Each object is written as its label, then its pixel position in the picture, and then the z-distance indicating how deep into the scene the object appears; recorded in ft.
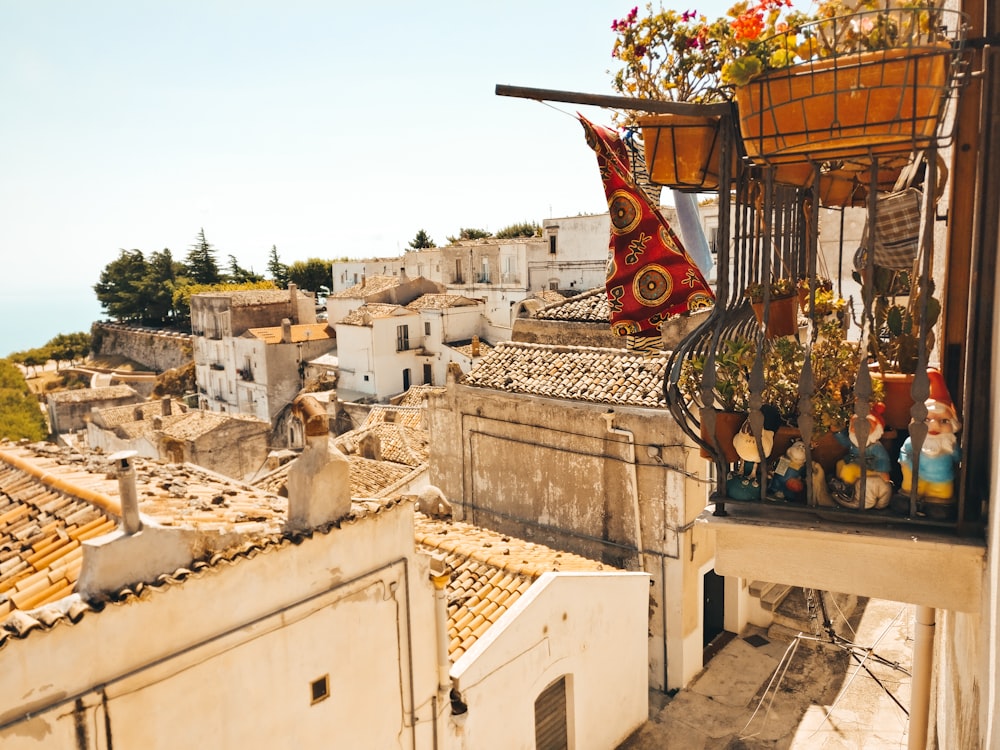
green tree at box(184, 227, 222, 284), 230.27
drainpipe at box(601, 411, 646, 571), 39.37
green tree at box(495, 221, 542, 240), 207.10
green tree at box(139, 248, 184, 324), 215.10
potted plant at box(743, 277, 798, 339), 12.30
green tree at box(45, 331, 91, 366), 211.20
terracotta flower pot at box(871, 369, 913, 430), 10.46
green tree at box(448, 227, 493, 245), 217.97
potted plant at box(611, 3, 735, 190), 11.71
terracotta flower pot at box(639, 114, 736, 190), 11.74
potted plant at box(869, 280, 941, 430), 10.48
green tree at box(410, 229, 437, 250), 220.84
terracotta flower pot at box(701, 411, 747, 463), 11.05
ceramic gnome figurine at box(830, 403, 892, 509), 9.78
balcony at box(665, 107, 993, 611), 9.07
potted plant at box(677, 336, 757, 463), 11.09
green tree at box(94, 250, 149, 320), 214.07
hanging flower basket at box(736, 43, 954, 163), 8.68
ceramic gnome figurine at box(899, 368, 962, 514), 9.23
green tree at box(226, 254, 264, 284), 241.76
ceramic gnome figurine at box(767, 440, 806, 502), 10.39
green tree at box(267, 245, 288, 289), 223.10
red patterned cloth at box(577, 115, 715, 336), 14.70
